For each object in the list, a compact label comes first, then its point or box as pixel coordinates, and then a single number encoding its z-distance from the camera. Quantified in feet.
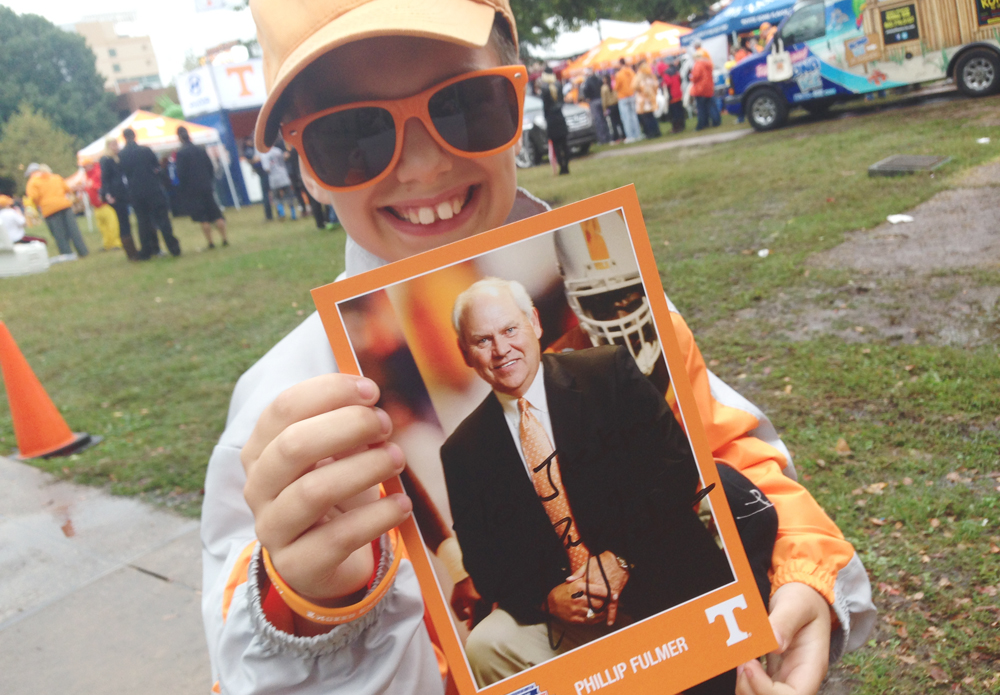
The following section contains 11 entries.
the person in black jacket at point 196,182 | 38.27
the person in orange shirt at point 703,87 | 48.34
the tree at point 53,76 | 179.66
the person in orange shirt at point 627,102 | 53.78
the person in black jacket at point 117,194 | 39.47
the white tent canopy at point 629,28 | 78.53
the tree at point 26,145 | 128.06
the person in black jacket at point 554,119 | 41.09
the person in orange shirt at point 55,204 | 45.24
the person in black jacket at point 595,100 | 54.65
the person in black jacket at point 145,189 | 36.47
